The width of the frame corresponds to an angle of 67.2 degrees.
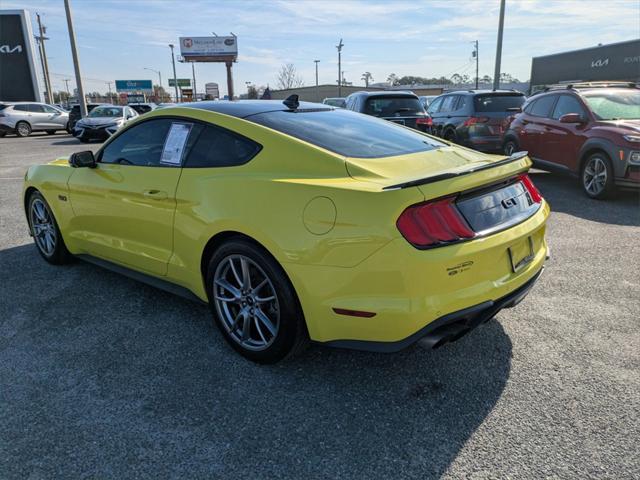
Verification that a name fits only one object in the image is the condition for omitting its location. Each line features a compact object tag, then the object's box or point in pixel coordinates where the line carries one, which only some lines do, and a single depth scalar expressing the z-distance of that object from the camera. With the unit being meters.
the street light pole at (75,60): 22.72
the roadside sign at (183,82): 81.31
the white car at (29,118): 23.20
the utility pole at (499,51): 21.03
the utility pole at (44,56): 37.19
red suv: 6.73
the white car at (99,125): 18.59
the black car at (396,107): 10.34
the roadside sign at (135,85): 82.81
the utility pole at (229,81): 60.40
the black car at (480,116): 10.25
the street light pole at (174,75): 71.13
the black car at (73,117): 24.45
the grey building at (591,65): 33.16
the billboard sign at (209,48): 61.00
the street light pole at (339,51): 66.06
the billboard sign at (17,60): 30.53
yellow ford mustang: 2.29
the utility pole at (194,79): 68.94
